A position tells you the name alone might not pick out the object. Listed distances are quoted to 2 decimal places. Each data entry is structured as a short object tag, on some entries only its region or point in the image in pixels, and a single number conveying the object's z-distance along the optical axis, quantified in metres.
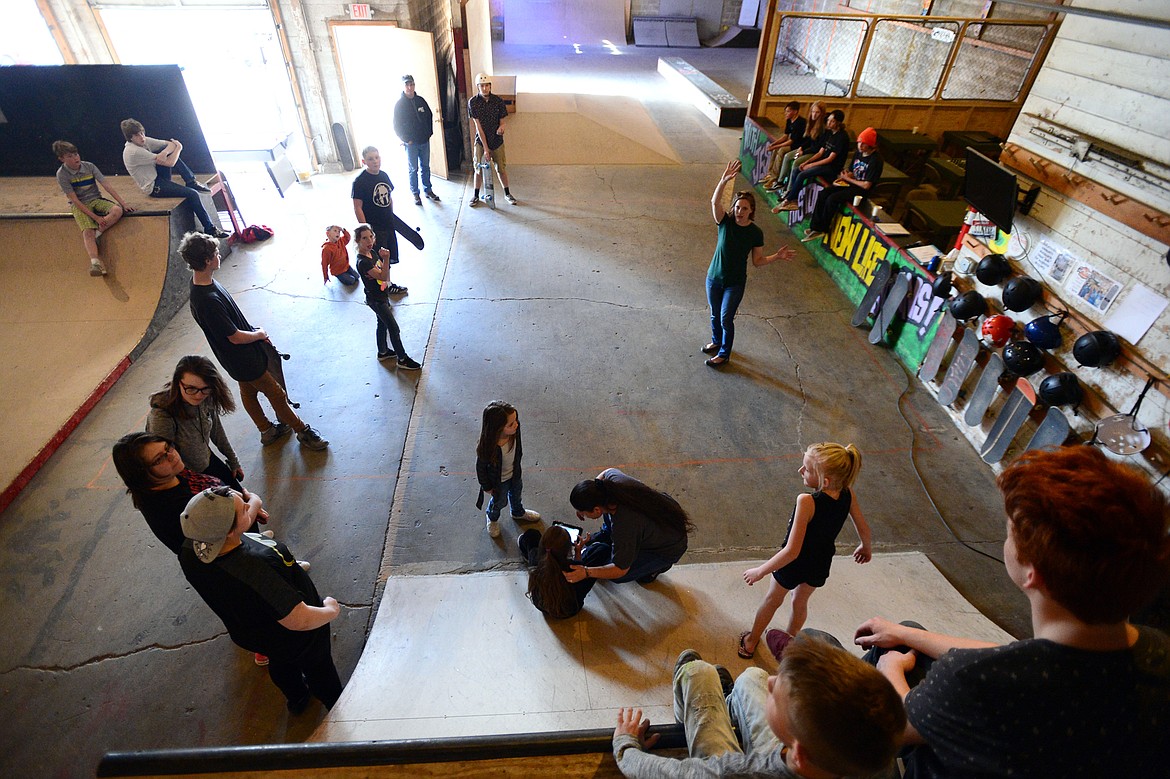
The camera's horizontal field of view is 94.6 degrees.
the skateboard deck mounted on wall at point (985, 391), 4.70
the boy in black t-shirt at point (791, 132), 8.30
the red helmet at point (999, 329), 4.68
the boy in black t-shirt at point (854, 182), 6.88
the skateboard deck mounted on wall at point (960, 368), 4.98
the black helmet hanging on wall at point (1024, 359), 4.37
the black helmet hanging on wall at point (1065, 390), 4.13
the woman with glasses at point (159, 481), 2.54
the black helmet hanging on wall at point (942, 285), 5.26
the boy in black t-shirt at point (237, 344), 3.80
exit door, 8.96
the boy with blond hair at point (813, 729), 1.23
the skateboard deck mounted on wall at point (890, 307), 5.79
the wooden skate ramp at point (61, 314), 5.07
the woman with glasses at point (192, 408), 3.22
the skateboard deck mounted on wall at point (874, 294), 6.10
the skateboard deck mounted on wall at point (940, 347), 5.25
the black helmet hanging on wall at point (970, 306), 4.94
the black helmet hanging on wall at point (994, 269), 4.78
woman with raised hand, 4.93
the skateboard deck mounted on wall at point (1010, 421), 4.46
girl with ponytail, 2.61
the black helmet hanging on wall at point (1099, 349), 3.88
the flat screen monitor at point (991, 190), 4.36
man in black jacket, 8.44
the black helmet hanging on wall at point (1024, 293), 4.47
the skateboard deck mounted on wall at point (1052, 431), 4.15
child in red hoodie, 5.49
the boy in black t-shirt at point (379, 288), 5.02
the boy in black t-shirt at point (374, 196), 5.89
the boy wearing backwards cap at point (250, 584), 2.20
